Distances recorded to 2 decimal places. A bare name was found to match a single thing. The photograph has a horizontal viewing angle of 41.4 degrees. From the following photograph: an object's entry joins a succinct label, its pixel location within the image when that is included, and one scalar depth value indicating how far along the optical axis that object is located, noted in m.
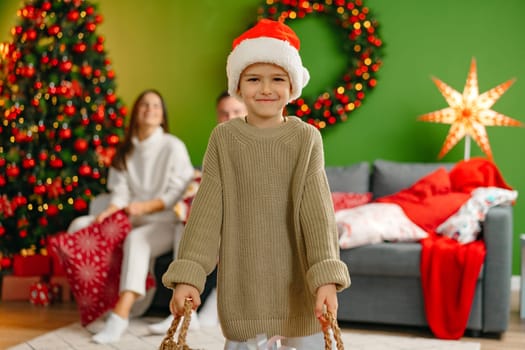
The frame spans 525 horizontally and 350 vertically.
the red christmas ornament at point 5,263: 4.24
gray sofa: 3.20
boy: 1.46
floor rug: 2.94
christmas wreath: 4.37
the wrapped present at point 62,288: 4.07
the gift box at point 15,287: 4.07
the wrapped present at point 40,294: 3.94
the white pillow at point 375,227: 3.35
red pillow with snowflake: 3.30
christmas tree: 4.15
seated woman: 3.49
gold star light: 4.05
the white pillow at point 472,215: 3.28
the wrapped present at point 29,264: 4.12
